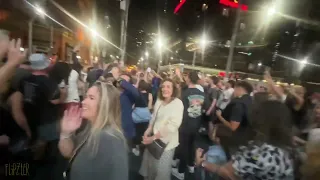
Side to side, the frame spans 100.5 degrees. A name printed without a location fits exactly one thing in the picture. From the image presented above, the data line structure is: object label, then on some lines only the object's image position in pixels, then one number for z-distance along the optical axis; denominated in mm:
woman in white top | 1732
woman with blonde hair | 853
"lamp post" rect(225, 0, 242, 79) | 4620
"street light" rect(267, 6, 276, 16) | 7607
